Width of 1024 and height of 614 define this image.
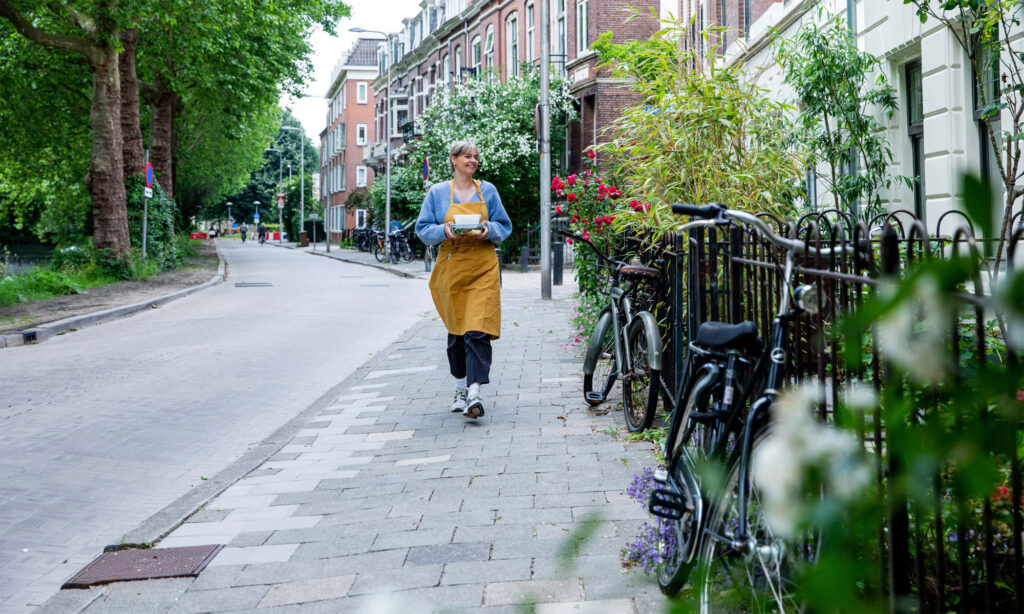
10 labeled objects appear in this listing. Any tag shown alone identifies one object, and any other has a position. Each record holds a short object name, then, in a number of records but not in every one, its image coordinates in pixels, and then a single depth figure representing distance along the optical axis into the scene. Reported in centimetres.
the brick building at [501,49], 3186
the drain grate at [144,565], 405
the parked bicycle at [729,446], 279
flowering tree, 3156
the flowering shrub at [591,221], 917
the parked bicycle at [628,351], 600
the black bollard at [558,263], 2091
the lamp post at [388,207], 3462
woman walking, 686
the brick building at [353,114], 7662
